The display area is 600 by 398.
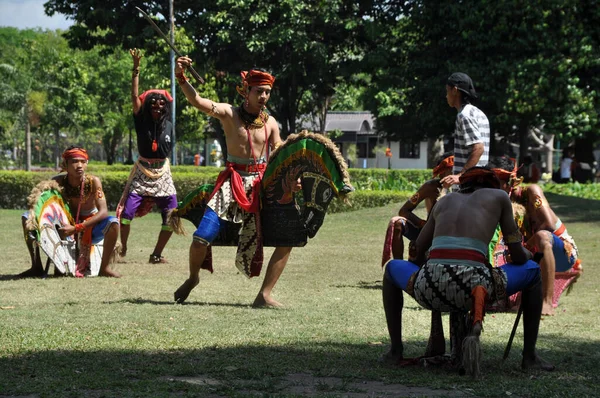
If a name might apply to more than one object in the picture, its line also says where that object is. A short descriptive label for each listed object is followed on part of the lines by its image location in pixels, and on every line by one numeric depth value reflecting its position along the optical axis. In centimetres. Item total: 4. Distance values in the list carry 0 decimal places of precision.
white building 6562
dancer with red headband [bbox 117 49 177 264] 1246
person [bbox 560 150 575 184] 3490
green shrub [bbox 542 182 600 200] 2612
